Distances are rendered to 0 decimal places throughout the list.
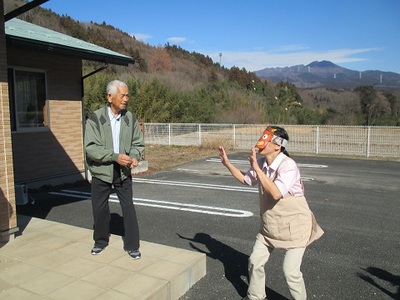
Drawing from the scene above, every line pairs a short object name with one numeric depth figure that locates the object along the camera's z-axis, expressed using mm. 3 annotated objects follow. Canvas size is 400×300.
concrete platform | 2658
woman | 2518
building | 6934
